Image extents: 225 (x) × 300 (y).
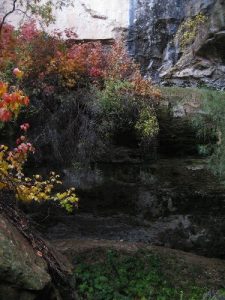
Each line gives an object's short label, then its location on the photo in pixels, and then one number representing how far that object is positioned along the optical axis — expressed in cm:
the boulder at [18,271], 464
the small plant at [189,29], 1102
